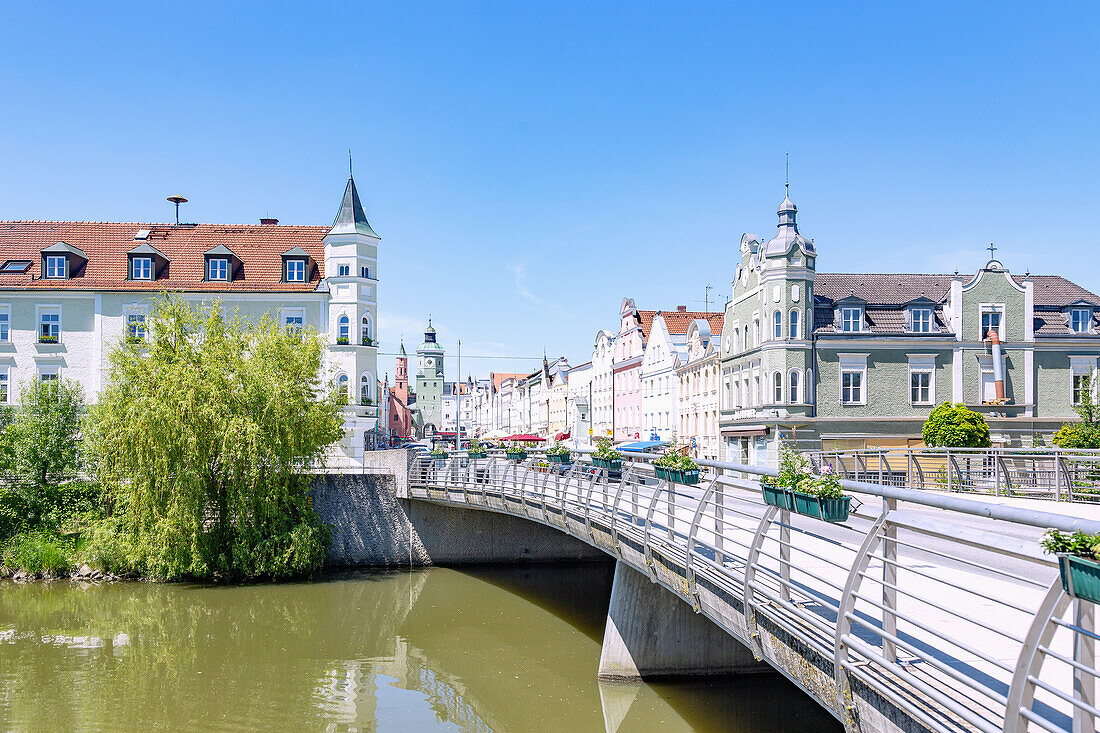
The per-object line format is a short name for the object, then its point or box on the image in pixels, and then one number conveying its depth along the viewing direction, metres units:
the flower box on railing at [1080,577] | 3.46
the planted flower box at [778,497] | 6.79
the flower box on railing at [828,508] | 6.30
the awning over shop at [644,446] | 40.86
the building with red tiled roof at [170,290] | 38.12
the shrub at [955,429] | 27.83
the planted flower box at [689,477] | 10.91
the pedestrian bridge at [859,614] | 4.19
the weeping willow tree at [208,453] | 24.67
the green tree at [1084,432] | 23.28
